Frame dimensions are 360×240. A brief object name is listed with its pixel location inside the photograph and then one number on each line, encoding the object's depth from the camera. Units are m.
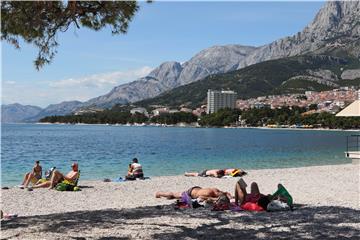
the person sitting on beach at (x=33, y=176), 19.67
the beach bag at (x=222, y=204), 11.37
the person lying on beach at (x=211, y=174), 23.47
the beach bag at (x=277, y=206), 11.35
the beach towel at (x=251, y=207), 11.43
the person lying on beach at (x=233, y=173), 23.89
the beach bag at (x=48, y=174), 19.83
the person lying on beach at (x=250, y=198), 11.54
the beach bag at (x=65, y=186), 17.55
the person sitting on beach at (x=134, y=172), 22.67
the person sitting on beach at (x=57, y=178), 18.12
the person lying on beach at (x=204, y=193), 12.45
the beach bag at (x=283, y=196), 11.77
